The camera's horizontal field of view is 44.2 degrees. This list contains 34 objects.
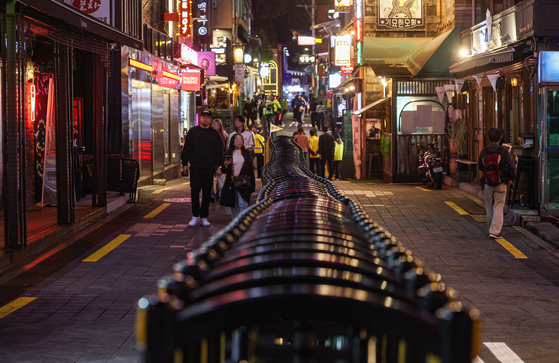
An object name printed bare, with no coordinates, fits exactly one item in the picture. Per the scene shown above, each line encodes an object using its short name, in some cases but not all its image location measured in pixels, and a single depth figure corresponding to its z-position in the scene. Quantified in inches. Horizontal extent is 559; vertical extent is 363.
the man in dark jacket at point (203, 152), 477.4
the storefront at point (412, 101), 807.7
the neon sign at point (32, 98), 548.3
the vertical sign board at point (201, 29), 1424.8
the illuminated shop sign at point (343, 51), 1314.0
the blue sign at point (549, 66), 501.4
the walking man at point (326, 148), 916.6
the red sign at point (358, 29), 1010.1
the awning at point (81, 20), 352.8
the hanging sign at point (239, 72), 1988.2
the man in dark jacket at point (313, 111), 1737.2
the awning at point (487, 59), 529.7
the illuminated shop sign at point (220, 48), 1804.9
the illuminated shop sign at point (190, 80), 1047.6
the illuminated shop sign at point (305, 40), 2556.6
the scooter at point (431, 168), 757.3
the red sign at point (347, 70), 1344.7
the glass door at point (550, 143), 507.2
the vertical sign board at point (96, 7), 602.5
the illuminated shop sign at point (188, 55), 1051.9
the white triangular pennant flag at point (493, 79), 623.0
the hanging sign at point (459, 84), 774.5
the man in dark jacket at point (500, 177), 449.1
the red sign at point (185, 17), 997.8
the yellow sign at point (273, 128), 1027.9
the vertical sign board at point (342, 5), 1300.4
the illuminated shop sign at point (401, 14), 941.8
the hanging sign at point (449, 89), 805.2
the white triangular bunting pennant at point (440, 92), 820.0
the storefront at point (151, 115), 748.6
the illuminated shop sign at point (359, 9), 1024.2
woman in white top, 462.9
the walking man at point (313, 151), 935.7
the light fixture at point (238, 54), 1977.1
